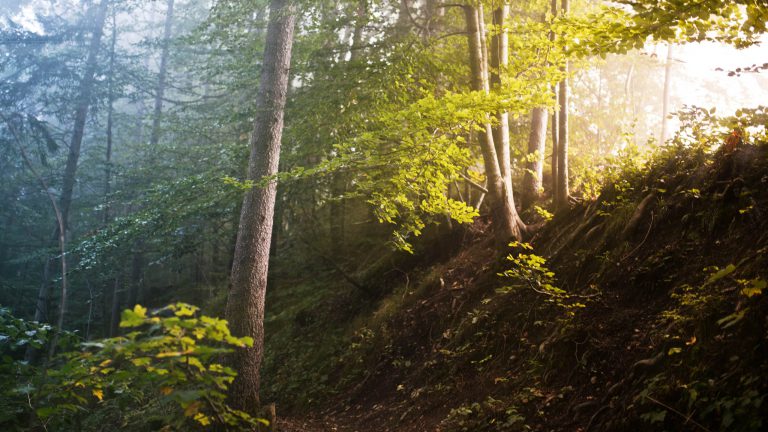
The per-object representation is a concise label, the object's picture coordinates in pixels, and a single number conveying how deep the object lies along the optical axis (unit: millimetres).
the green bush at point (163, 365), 2779
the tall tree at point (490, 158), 8391
